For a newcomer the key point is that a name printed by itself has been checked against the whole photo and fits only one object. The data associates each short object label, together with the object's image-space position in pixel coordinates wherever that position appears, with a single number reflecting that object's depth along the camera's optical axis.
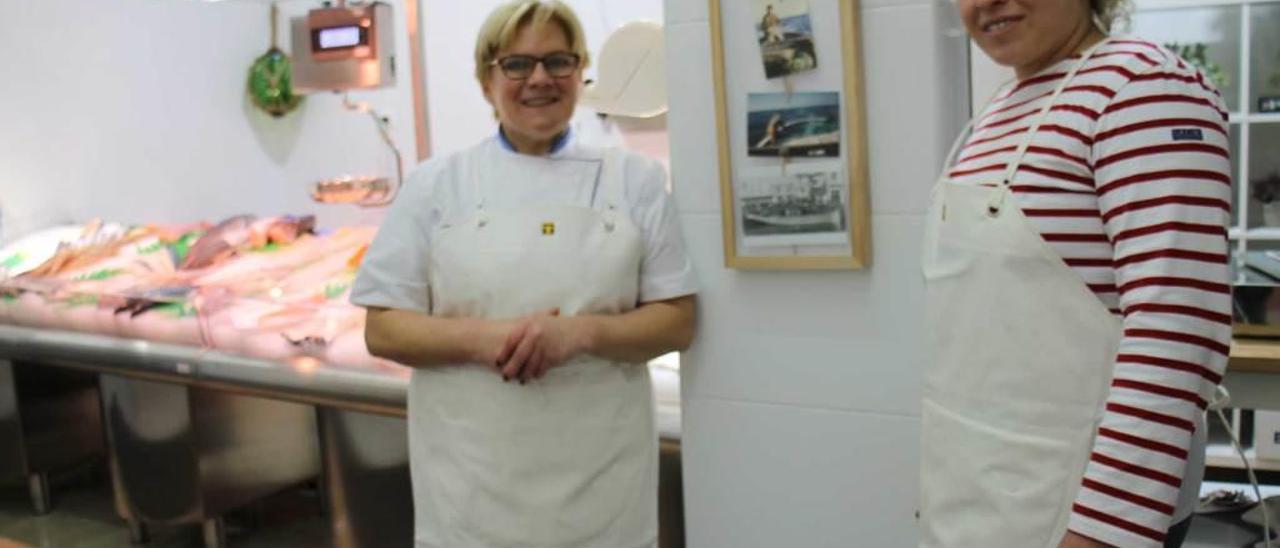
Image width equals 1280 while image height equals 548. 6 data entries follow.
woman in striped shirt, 1.08
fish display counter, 3.20
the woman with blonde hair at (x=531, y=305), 1.87
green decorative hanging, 4.82
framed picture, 1.83
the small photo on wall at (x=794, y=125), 1.85
